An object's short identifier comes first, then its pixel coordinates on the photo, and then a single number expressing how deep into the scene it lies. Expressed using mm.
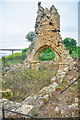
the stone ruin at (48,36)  6465
